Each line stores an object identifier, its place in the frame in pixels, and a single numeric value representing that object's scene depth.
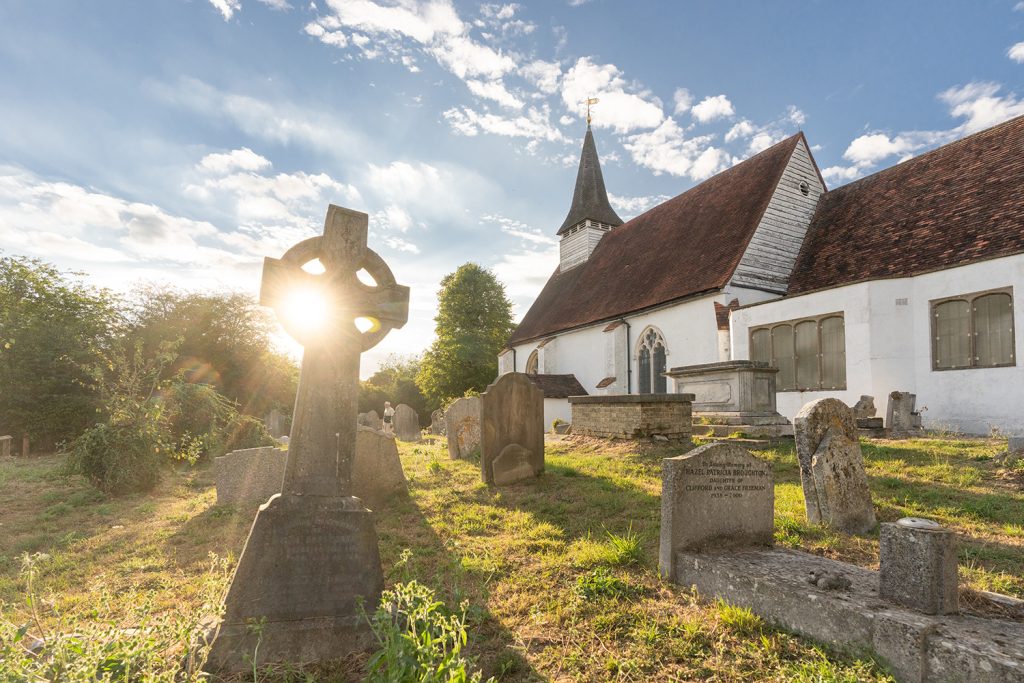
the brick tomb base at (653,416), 10.25
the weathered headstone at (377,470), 6.73
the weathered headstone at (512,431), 7.72
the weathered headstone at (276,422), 17.39
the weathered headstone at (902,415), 10.82
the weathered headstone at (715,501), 4.00
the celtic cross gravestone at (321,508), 2.96
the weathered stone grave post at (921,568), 2.78
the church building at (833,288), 10.80
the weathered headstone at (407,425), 19.05
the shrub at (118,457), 8.17
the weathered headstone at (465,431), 11.34
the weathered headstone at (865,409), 11.29
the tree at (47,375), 15.41
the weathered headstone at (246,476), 7.05
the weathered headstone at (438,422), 21.41
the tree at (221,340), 17.58
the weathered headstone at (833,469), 4.88
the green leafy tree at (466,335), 32.72
